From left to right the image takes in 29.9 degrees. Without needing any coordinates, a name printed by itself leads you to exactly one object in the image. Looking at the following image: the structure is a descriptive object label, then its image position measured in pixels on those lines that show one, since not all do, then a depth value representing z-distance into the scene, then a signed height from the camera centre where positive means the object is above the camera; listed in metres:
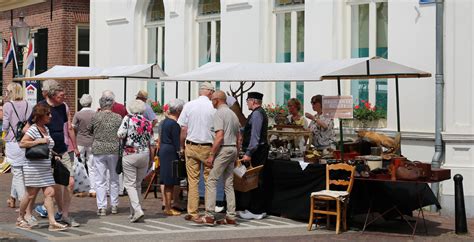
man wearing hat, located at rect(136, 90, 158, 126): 15.12 +0.06
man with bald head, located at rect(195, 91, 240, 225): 11.64 -0.45
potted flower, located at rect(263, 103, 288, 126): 16.34 +0.15
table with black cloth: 11.80 -0.98
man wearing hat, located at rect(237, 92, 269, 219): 12.35 -0.39
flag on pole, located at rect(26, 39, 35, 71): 21.94 +1.46
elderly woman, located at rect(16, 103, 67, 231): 10.91 -0.59
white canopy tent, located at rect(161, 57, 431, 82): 12.19 +0.71
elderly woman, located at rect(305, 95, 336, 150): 13.37 -0.13
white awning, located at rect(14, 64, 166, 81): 16.19 +0.86
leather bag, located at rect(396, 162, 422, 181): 11.08 -0.65
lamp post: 21.64 +2.06
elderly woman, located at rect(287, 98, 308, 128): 14.40 +0.11
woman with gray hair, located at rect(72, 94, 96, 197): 14.38 -0.13
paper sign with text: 11.77 +0.18
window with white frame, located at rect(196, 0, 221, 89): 18.63 +1.88
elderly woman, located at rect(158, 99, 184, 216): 12.80 -0.40
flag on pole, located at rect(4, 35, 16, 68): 23.91 +1.75
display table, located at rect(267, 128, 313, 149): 13.63 -0.23
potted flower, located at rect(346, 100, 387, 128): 14.56 +0.06
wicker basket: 12.23 -0.84
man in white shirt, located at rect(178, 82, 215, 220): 11.96 -0.37
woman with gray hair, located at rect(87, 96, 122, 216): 12.58 -0.45
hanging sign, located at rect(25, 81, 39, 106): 21.16 +0.63
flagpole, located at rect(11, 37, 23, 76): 22.70 +1.73
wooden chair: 11.31 -1.00
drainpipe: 13.31 +0.47
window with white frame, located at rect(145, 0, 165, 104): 20.30 +1.82
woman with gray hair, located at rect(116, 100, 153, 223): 11.91 -0.43
